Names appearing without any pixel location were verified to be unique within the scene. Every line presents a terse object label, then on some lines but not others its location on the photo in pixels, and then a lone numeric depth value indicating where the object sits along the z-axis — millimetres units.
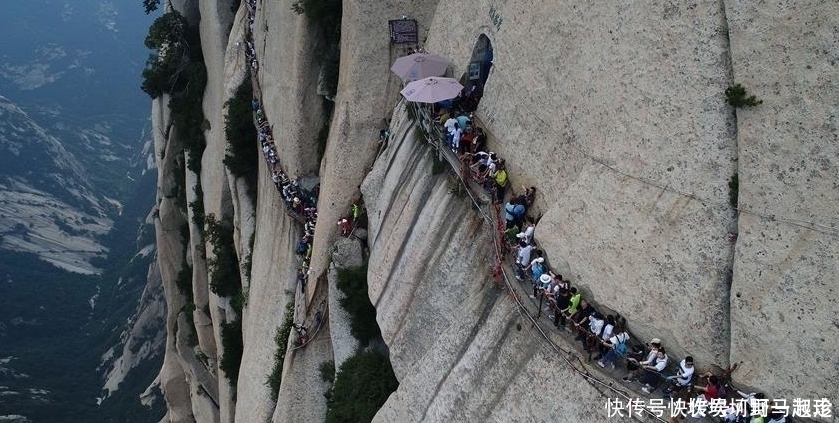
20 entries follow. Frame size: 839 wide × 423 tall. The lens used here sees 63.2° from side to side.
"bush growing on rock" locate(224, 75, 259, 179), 34656
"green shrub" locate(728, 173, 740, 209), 12406
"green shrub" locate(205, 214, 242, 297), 37812
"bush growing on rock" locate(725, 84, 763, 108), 11953
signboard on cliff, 24719
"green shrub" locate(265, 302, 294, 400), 27609
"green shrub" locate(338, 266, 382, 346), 23375
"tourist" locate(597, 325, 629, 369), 13875
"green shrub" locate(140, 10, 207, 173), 43062
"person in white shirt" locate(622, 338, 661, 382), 13281
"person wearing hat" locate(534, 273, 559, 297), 15352
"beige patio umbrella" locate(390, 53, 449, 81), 21438
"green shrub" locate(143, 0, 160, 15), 48781
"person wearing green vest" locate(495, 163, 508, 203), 17781
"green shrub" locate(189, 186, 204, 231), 42719
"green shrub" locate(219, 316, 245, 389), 36906
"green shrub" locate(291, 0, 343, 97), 27500
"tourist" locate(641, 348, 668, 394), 13195
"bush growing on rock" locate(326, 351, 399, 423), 21875
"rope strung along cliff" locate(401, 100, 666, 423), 13973
